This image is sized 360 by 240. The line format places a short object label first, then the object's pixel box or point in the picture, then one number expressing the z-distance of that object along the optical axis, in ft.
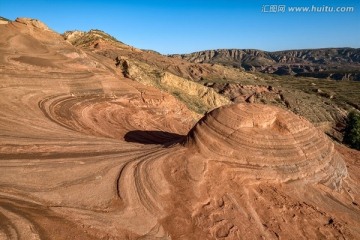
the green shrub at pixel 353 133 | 143.84
